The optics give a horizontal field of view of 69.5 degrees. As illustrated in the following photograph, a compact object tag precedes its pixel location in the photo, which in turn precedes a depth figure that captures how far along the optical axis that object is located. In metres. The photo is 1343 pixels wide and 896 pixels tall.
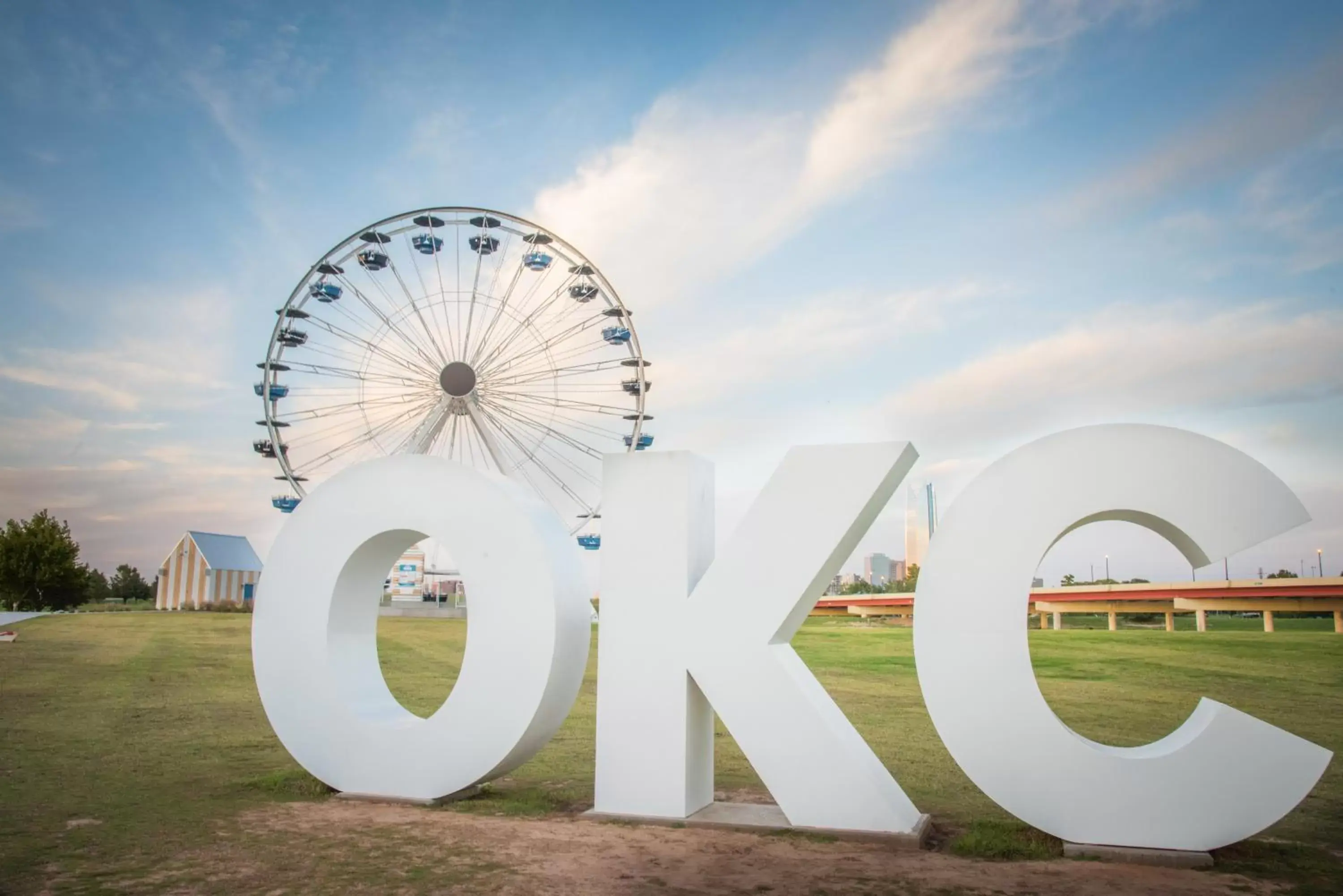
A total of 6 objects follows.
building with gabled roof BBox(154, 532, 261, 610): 51.38
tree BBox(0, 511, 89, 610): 47.94
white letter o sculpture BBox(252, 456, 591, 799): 8.69
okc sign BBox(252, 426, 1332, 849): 7.04
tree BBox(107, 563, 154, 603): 77.75
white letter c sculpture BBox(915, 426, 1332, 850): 6.82
